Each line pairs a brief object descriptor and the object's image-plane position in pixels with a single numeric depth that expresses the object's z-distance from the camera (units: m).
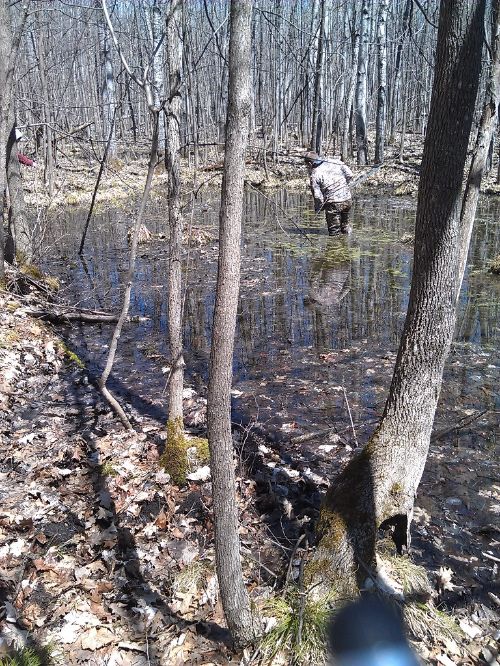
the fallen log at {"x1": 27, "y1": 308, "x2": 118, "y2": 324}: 8.33
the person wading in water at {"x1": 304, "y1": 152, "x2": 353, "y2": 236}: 14.25
